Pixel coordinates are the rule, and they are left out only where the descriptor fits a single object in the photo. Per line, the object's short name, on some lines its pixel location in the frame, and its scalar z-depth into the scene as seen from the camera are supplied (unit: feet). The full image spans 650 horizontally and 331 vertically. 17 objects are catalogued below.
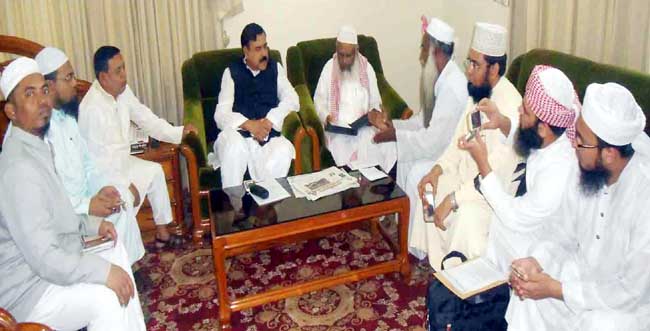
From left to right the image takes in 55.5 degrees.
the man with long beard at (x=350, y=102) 13.53
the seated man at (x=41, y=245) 7.27
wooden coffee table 9.66
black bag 7.84
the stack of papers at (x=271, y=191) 10.50
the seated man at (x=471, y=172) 9.56
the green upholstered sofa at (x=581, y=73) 9.84
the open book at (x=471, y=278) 7.70
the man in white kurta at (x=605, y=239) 6.70
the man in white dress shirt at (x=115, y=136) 11.18
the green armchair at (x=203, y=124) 12.55
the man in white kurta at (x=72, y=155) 9.93
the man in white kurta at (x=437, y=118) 11.43
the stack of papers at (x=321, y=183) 10.70
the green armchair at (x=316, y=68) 14.25
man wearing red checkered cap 7.89
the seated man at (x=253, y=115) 12.91
